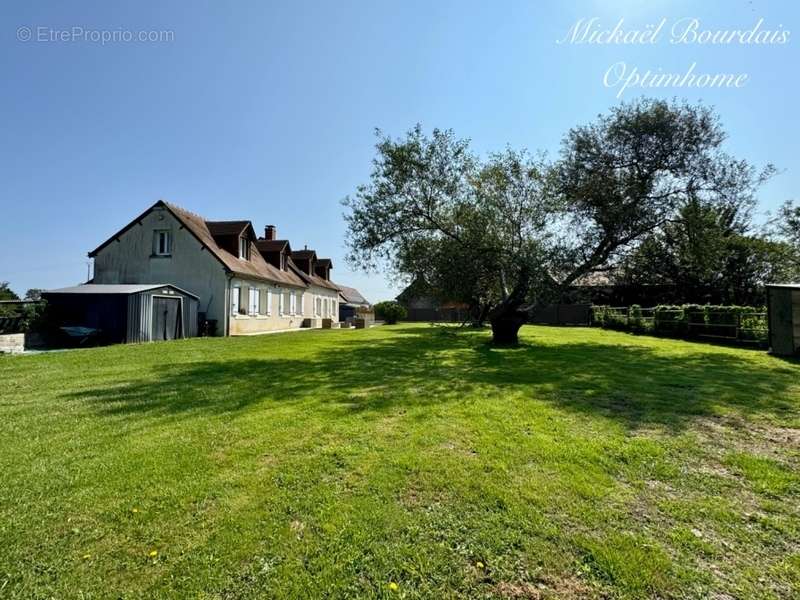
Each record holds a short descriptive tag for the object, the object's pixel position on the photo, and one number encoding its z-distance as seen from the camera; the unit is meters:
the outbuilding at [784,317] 11.59
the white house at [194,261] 18.77
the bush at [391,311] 36.91
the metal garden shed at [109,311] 14.28
